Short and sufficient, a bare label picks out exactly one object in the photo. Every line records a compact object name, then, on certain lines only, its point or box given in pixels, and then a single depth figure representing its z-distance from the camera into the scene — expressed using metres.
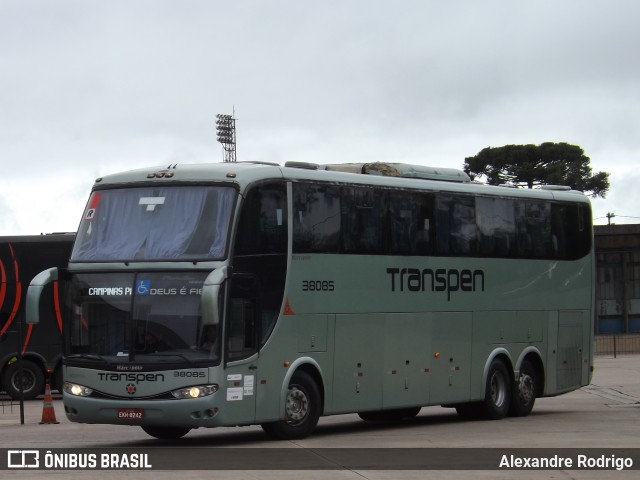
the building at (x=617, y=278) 72.88
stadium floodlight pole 117.32
